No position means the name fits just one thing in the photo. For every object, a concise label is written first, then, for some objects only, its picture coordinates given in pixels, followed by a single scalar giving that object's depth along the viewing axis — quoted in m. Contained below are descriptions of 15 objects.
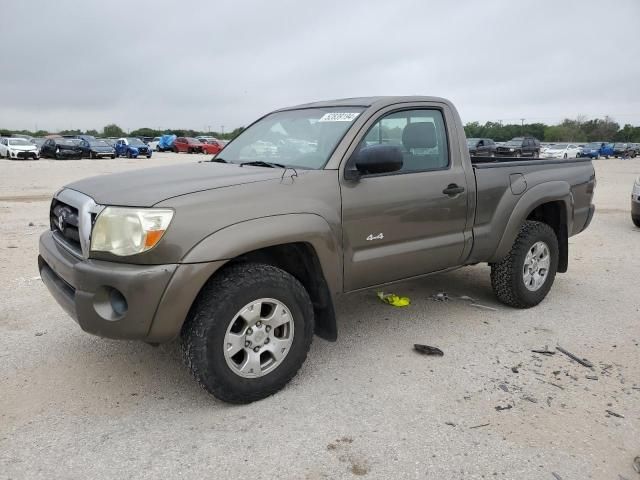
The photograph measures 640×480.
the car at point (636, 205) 8.67
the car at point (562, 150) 36.84
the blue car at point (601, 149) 45.36
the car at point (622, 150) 48.41
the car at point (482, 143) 27.98
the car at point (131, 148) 31.44
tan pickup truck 2.68
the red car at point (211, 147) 38.94
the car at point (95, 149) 29.53
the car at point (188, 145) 39.56
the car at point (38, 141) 36.53
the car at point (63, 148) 28.94
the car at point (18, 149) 28.00
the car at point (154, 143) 44.68
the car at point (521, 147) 30.77
